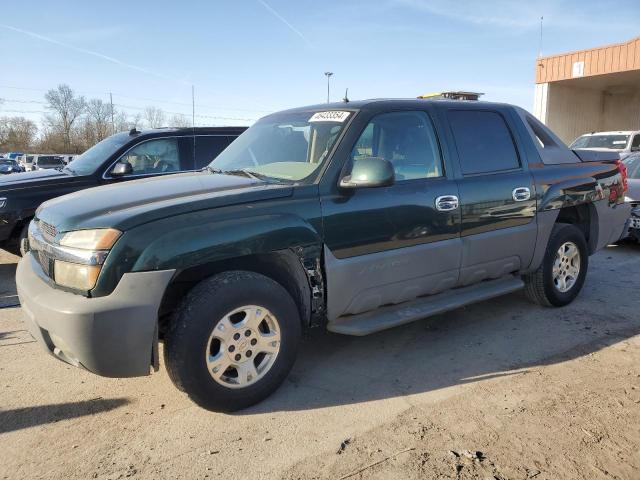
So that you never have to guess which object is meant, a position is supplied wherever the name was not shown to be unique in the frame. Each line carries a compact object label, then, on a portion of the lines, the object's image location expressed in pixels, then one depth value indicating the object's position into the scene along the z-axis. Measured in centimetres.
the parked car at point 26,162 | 2750
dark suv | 582
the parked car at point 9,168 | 2213
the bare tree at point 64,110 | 6631
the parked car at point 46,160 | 2749
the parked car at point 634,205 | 767
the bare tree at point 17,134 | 6131
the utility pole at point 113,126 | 5624
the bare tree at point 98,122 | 5950
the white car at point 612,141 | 1359
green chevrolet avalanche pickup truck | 269
